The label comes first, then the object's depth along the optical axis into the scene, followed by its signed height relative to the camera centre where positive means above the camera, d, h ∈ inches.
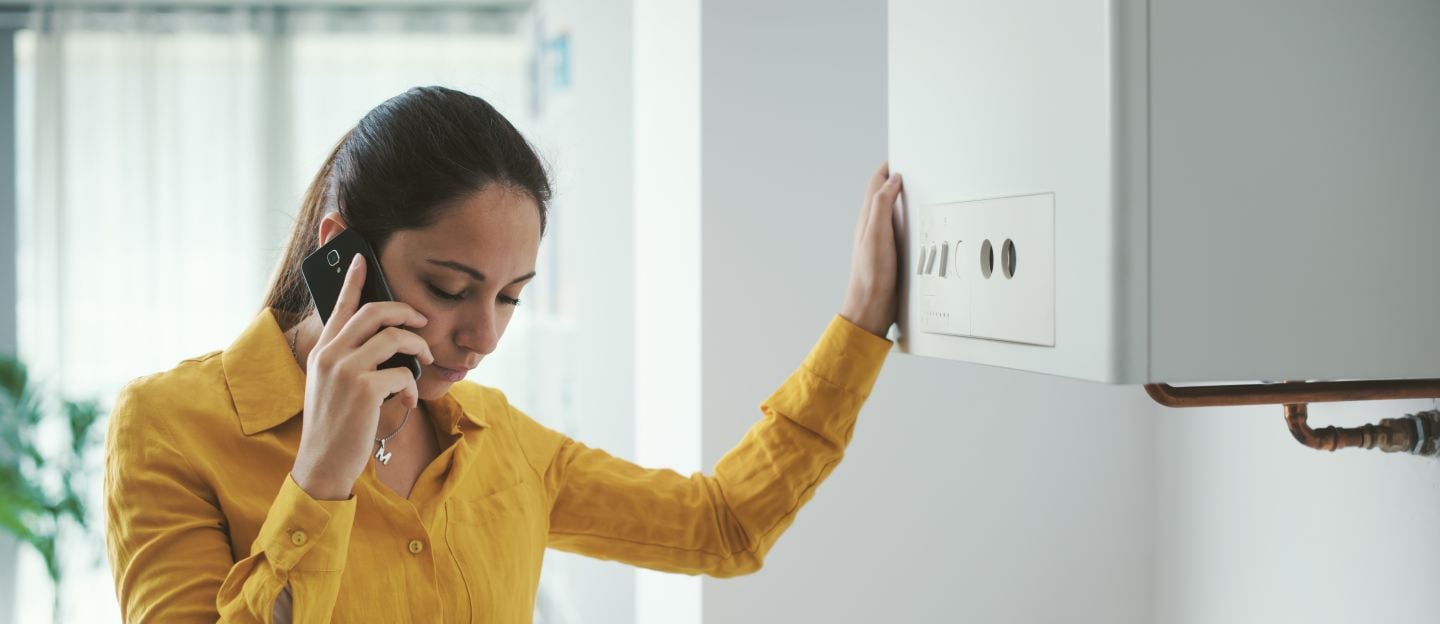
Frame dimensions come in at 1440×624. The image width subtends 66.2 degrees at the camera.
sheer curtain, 143.7 +19.9
